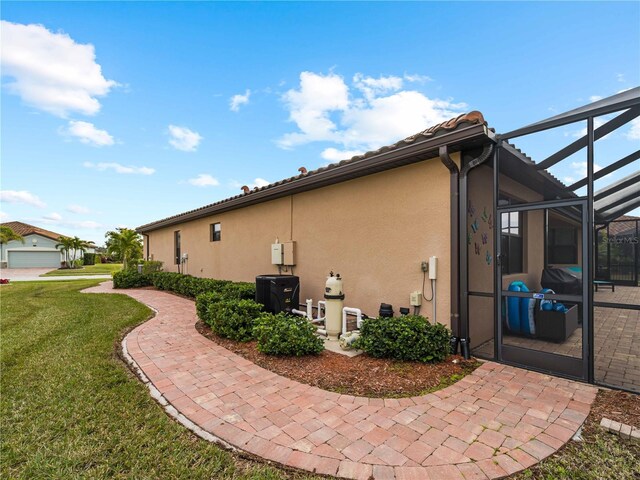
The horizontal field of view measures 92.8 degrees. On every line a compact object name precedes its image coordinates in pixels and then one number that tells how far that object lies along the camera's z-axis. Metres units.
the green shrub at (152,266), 14.59
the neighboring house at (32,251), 32.16
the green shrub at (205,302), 6.18
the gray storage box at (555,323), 4.45
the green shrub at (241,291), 6.82
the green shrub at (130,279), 13.69
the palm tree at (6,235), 27.50
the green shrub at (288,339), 4.34
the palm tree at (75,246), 34.45
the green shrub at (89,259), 38.78
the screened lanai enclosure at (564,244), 3.57
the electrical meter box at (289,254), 7.19
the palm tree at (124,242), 18.97
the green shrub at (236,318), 5.25
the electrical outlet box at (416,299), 4.70
